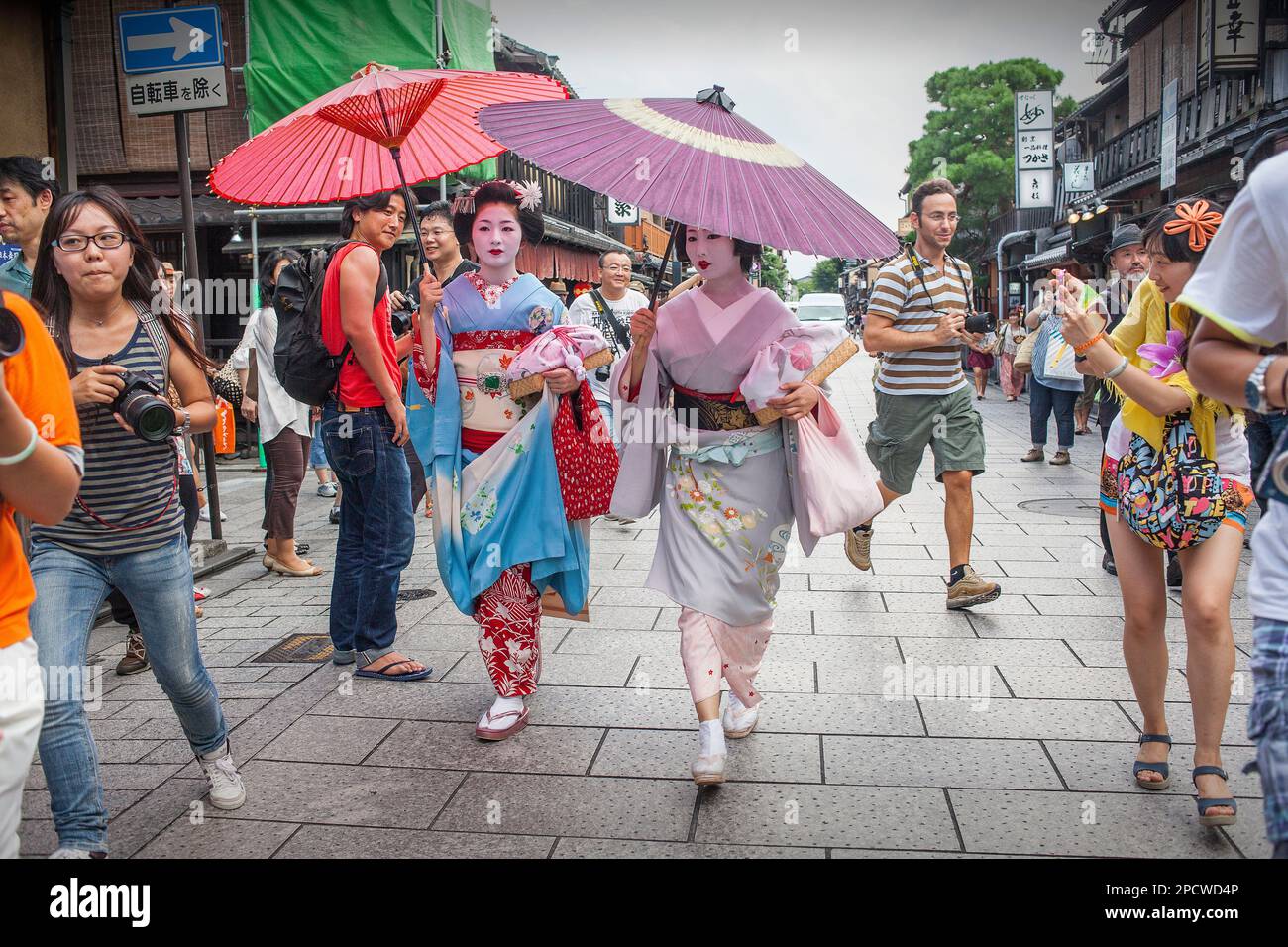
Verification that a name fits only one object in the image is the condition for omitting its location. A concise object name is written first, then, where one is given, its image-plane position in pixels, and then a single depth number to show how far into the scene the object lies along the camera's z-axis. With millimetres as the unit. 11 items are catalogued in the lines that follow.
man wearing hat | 6262
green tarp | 12242
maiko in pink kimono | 3607
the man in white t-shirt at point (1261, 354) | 1801
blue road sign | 6965
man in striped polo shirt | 5547
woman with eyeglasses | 2857
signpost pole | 7227
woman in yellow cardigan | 3127
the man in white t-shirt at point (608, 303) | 7516
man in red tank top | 4559
